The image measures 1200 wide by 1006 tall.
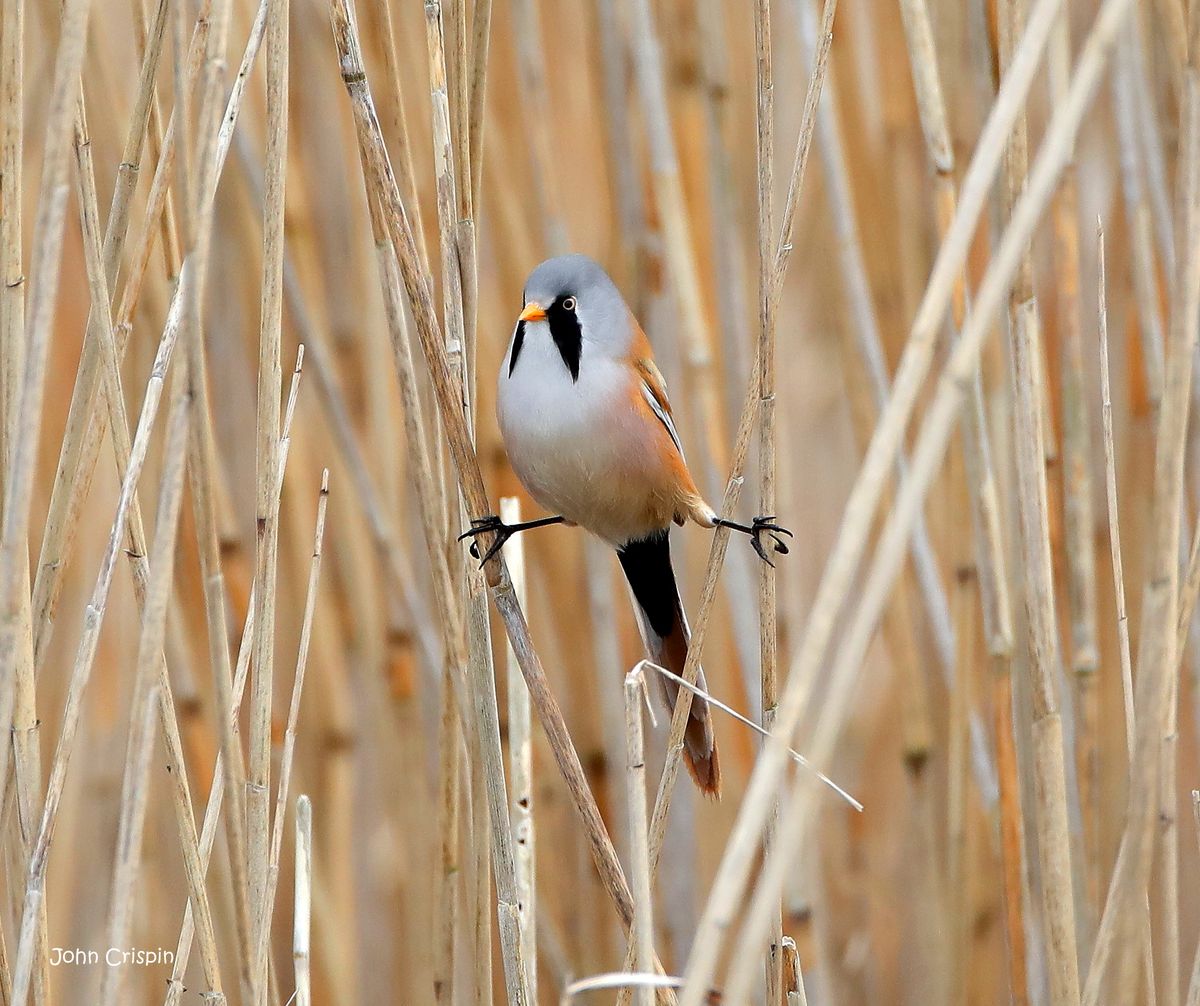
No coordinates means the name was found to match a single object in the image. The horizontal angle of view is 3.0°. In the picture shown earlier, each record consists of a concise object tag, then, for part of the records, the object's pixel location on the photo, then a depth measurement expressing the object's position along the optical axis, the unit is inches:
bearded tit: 218.3
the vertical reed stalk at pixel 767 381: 215.3
